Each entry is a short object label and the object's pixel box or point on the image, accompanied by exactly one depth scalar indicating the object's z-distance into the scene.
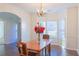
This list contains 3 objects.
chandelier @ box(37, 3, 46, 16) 2.05
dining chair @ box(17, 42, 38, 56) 1.86
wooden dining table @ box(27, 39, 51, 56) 2.10
